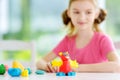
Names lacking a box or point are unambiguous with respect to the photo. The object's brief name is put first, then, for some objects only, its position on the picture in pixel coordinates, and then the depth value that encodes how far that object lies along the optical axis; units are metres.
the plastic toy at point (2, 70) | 1.09
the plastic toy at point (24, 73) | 1.03
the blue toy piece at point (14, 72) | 1.02
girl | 1.41
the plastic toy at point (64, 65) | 1.04
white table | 0.96
